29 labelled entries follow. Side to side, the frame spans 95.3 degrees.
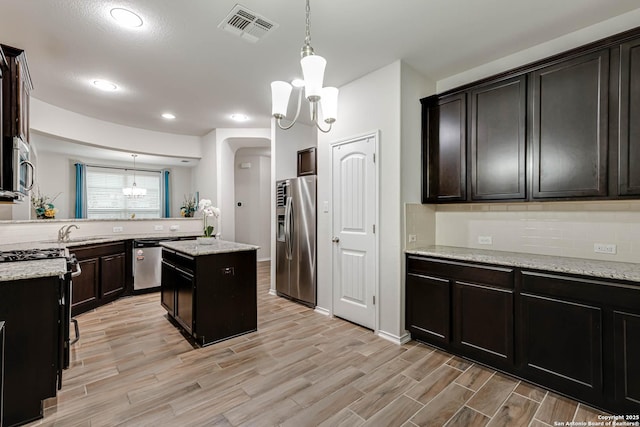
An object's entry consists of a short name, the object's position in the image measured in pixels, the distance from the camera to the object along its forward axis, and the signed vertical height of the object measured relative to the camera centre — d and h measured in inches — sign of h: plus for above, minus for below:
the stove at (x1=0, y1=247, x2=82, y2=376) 81.7 -20.1
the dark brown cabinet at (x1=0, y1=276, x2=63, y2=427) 68.4 -32.5
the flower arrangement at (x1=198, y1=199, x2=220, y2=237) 133.1 +0.2
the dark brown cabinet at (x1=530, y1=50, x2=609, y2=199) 85.3 +26.0
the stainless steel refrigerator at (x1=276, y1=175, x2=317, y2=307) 156.3 -15.6
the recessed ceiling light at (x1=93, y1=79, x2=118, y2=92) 133.3 +59.5
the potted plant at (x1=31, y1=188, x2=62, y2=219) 165.1 +1.6
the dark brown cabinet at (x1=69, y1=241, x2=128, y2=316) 146.1 -34.9
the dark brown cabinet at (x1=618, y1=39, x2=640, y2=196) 79.6 +24.8
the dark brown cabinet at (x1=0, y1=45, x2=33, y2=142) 86.2 +36.7
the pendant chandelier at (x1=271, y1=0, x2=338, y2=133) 67.5 +30.9
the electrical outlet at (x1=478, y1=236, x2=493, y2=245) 118.5 -11.9
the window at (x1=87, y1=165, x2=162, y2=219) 283.9 +17.8
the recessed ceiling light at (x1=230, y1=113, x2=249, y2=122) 182.1 +60.4
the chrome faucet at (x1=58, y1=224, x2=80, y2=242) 151.2 -12.0
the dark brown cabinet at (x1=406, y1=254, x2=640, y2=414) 71.1 -33.4
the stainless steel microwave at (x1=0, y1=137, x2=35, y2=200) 84.9 +12.4
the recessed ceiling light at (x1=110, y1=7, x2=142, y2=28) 86.6 +59.7
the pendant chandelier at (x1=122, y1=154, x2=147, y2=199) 265.3 +18.1
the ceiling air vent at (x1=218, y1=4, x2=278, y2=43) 87.0 +59.2
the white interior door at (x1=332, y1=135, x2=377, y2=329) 124.6 -8.3
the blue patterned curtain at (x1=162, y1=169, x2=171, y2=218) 312.7 +18.9
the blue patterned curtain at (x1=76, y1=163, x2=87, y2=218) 271.4 +20.3
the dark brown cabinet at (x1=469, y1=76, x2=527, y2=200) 100.5 +25.7
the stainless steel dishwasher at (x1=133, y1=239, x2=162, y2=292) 180.4 -33.0
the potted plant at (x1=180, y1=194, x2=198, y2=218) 232.1 +1.3
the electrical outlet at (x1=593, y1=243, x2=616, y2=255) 91.8 -11.9
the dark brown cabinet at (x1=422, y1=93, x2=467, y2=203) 115.3 +25.8
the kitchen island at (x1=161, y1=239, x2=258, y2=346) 110.8 -31.7
